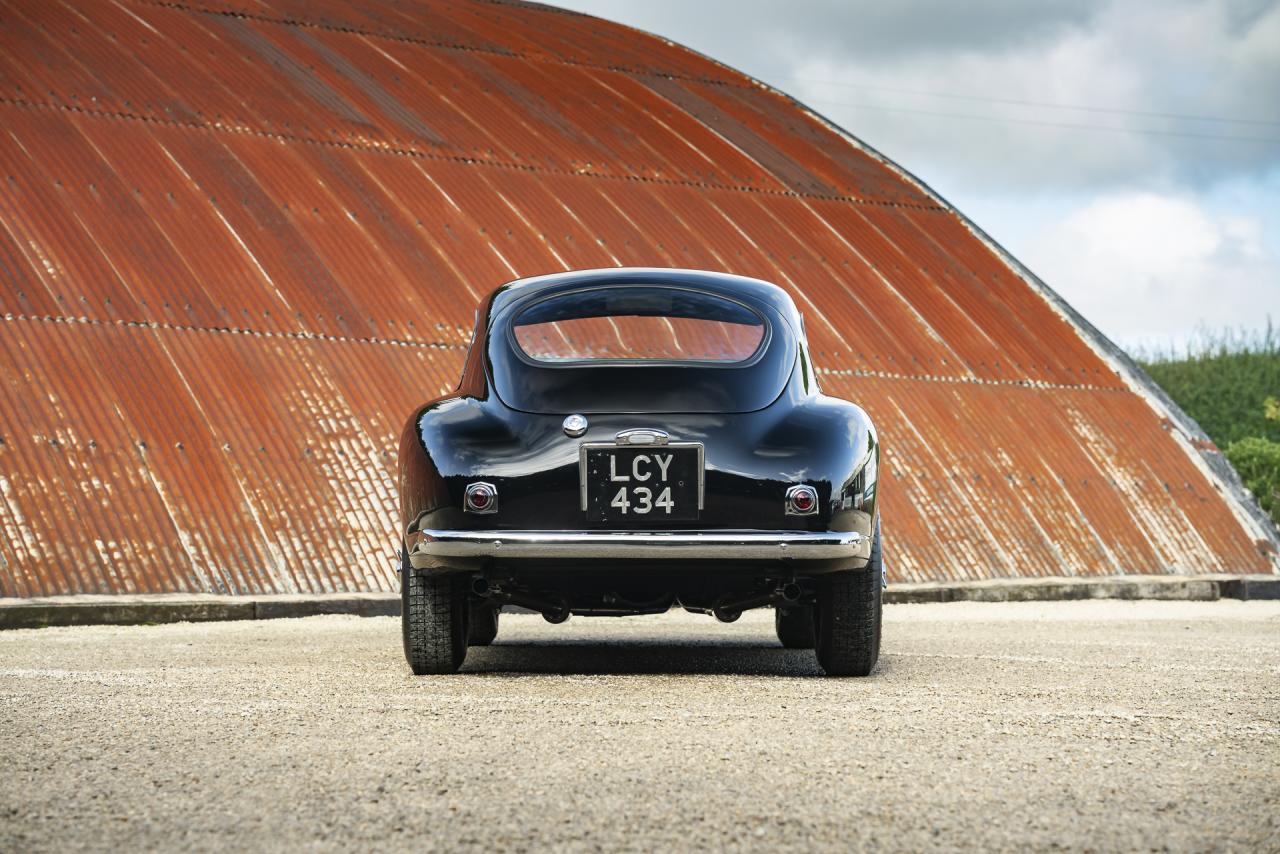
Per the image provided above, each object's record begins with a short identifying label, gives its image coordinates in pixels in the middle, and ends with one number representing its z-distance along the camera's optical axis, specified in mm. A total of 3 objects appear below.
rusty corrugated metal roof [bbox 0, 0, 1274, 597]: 11688
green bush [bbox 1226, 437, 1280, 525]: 26859
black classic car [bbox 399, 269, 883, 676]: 5820
